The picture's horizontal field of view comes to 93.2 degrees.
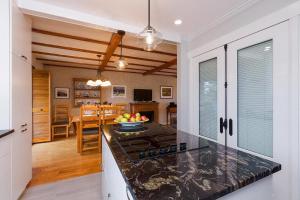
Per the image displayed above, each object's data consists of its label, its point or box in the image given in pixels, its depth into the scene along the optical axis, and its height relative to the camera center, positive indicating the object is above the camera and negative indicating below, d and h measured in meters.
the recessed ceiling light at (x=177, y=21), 2.30 +1.29
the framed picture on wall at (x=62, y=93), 5.09 +0.23
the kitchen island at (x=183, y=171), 0.60 -0.38
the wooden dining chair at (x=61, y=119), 4.64 -0.69
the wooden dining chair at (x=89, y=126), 3.30 -0.63
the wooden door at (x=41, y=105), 3.98 -0.16
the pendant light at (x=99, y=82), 4.09 +0.50
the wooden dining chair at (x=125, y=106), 6.12 -0.29
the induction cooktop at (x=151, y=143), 0.96 -0.36
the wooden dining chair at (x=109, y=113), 3.47 -0.34
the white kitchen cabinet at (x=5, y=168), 1.41 -0.71
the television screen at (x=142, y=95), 6.33 +0.20
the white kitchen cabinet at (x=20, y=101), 1.66 -0.02
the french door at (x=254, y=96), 1.48 +0.04
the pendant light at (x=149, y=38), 1.45 +0.65
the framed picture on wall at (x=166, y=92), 7.05 +0.37
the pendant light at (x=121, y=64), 2.63 +0.67
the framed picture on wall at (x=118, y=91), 5.98 +0.36
